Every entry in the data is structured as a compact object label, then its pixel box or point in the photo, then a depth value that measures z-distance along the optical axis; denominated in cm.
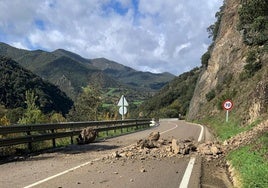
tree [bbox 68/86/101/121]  2459
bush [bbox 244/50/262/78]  2258
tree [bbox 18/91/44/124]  1366
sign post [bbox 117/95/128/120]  2069
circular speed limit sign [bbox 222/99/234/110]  1684
